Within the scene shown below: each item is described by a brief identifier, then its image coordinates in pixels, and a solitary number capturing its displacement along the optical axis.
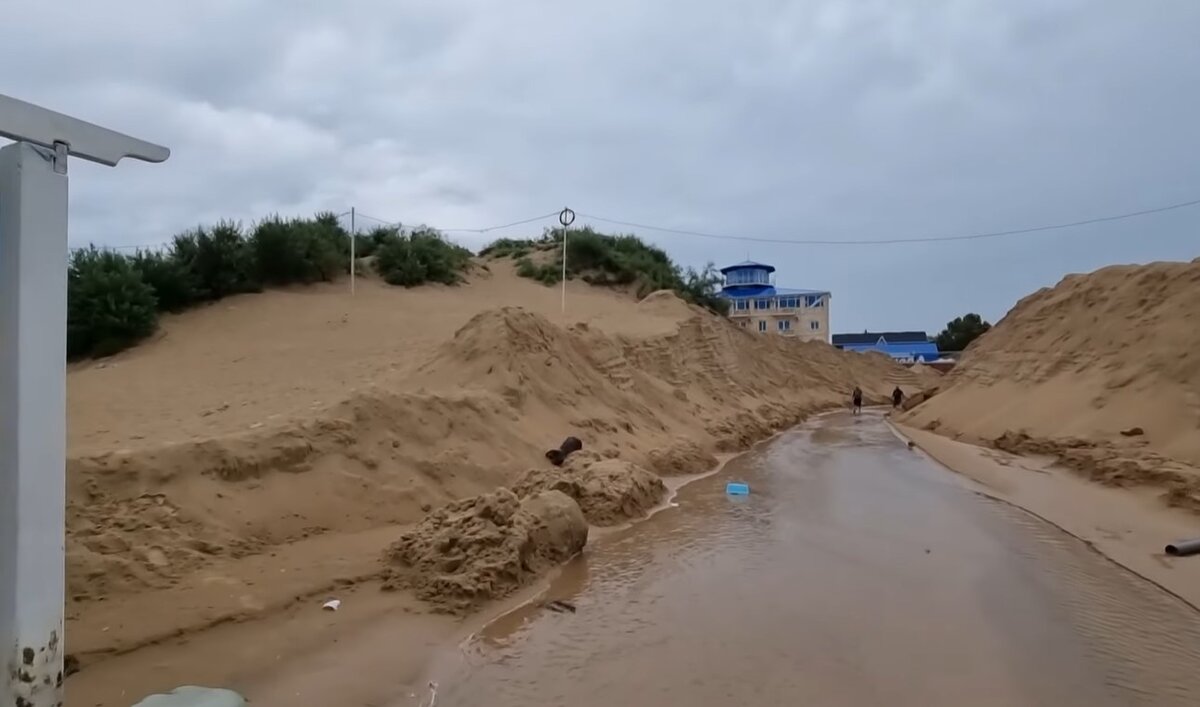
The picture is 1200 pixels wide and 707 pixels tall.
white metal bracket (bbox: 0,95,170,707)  2.80
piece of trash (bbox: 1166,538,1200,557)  6.75
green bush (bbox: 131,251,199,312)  13.75
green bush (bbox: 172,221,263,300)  14.67
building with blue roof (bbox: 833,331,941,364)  56.00
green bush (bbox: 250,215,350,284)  15.84
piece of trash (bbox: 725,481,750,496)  9.91
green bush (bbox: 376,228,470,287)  19.39
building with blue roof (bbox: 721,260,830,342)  51.12
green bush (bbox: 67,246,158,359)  11.85
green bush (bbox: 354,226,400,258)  20.16
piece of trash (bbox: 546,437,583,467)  8.97
